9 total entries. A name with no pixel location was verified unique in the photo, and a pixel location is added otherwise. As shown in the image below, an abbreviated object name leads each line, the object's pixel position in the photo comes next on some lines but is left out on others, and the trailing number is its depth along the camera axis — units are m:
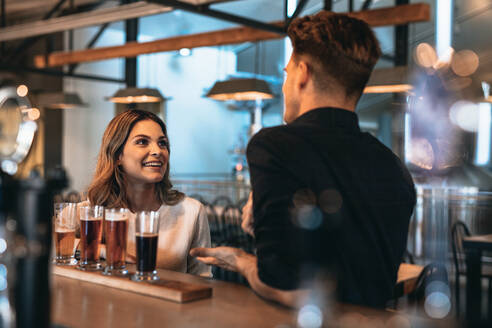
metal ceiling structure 4.43
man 1.28
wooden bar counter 1.10
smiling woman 2.23
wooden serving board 1.29
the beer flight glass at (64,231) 1.68
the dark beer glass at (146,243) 1.43
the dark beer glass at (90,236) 1.61
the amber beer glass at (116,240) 1.50
